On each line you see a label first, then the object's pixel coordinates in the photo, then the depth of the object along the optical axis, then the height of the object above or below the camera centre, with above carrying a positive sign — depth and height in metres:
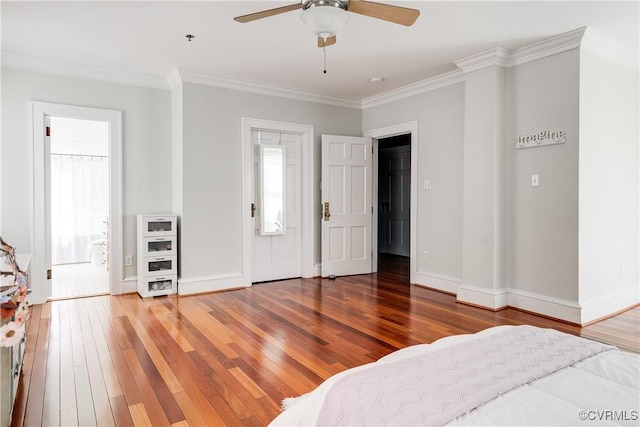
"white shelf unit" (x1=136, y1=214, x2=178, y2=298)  4.58 -0.54
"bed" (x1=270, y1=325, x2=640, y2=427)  1.03 -0.53
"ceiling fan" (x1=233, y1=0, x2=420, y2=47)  2.24 +1.12
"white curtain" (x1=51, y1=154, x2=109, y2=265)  7.20 +0.06
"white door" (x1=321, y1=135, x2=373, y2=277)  5.67 +0.04
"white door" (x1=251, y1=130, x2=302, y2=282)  5.38 -0.35
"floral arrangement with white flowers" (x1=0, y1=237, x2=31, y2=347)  1.56 -0.42
